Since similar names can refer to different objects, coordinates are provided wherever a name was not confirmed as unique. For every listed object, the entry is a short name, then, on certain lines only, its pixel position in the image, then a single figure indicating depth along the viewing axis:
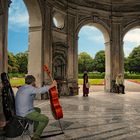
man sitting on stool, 2.99
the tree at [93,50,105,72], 38.98
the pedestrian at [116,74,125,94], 10.93
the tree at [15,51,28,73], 35.80
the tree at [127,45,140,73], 36.16
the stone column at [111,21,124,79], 11.38
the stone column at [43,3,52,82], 8.71
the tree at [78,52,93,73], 42.54
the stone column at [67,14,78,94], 10.09
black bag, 2.94
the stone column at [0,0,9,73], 5.62
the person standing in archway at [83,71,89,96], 9.44
